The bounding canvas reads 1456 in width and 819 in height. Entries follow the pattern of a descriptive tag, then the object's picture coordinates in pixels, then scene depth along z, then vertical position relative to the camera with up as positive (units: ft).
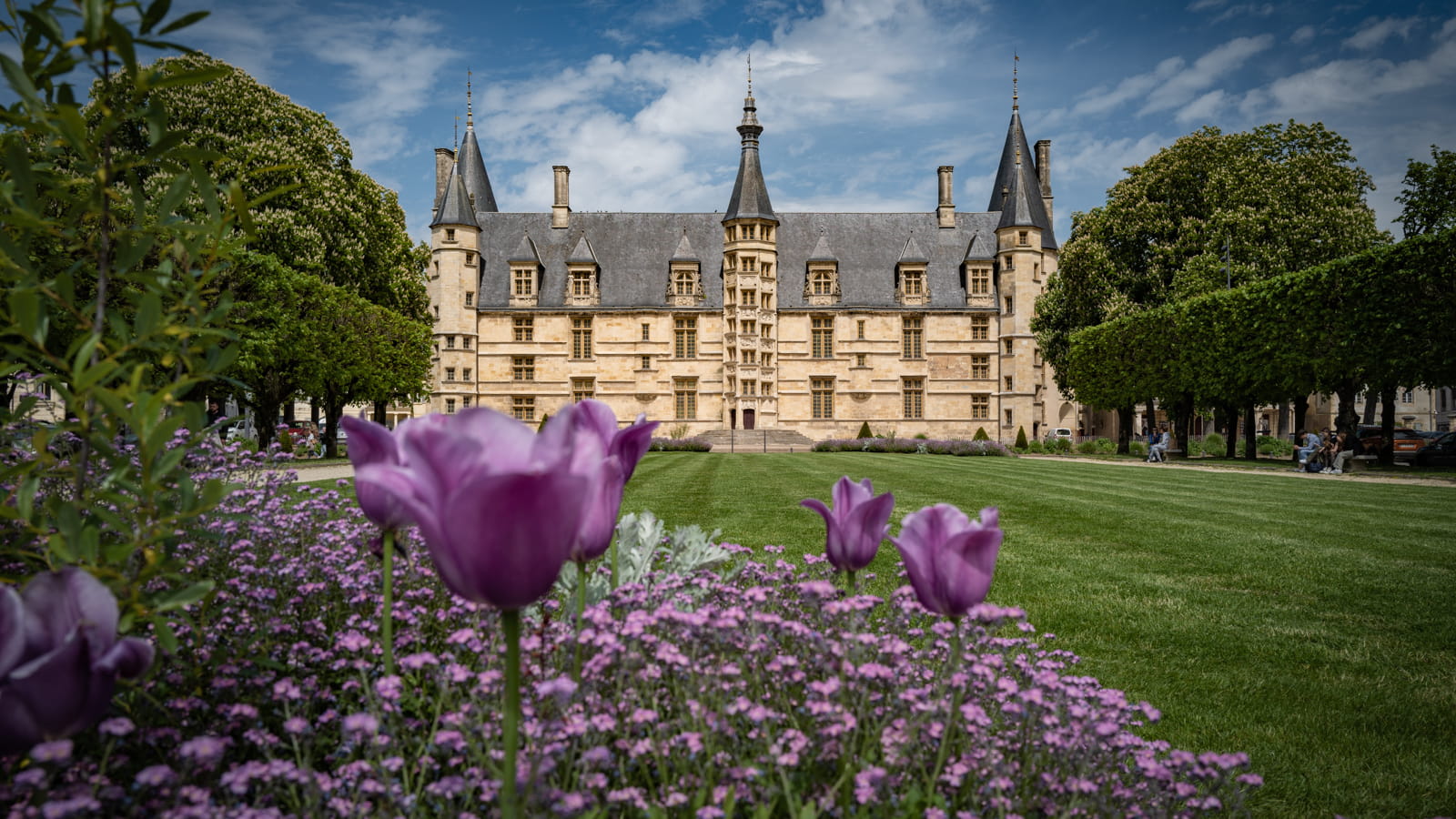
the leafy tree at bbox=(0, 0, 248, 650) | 5.36 +0.98
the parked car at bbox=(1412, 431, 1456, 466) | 84.99 -5.09
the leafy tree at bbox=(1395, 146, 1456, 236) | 115.85 +32.26
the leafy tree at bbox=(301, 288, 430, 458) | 85.20 +5.43
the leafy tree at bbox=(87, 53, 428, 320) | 90.58 +27.72
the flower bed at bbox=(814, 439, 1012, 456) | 123.34 -6.40
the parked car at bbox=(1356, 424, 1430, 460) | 99.45 -4.05
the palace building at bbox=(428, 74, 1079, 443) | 159.33 +16.08
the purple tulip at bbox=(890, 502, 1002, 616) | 6.43 -1.22
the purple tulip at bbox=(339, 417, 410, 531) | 6.34 -0.46
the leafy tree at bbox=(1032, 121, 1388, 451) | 110.11 +27.06
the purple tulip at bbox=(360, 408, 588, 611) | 3.77 -0.46
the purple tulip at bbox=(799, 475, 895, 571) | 7.61 -1.17
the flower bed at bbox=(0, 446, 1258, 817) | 5.92 -2.84
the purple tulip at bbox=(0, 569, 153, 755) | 4.38 -1.46
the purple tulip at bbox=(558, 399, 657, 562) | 4.22 -0.40
